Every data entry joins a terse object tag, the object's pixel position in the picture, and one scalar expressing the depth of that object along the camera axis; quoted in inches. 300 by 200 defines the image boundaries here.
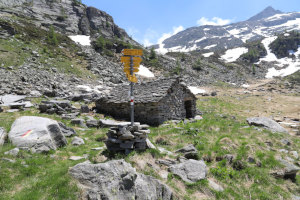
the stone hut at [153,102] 494.6
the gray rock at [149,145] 279.3
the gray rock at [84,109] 525.9
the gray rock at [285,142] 401.0
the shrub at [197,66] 2741.1
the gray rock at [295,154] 344.4
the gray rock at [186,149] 308.8
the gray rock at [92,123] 407.5
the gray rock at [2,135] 223.1
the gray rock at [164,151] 296.1
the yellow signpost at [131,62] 293.0
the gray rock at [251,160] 302.5
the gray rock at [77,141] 286.6
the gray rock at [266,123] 519.0
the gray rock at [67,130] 312.8
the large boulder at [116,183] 160.6
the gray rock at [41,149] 222.5
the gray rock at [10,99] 463.4
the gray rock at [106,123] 408.8
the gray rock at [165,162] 256.5
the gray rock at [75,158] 232.3
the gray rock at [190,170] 233.6
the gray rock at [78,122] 395.9
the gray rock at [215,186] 226.8
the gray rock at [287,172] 274.8
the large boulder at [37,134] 229.3
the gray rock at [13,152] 201.6
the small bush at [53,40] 1562.9
